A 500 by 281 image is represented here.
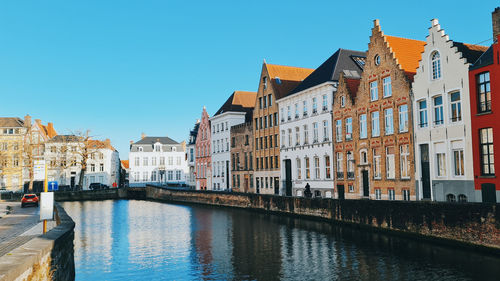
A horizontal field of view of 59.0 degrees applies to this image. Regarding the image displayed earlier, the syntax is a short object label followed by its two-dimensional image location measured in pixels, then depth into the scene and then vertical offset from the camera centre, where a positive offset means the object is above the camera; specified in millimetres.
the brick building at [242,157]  58719 +2278
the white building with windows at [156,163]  97938 +2939
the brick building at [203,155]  71875 +3263
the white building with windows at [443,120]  27047 +3232
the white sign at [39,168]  14703 +357
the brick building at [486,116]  24547 +2960
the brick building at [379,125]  32500 +3711
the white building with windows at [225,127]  64938 +7164
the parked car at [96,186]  82188 -1583
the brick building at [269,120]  52688 +6688
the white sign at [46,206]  13969 -874
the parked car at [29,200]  39875 -1901
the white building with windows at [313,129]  41906 +4540
